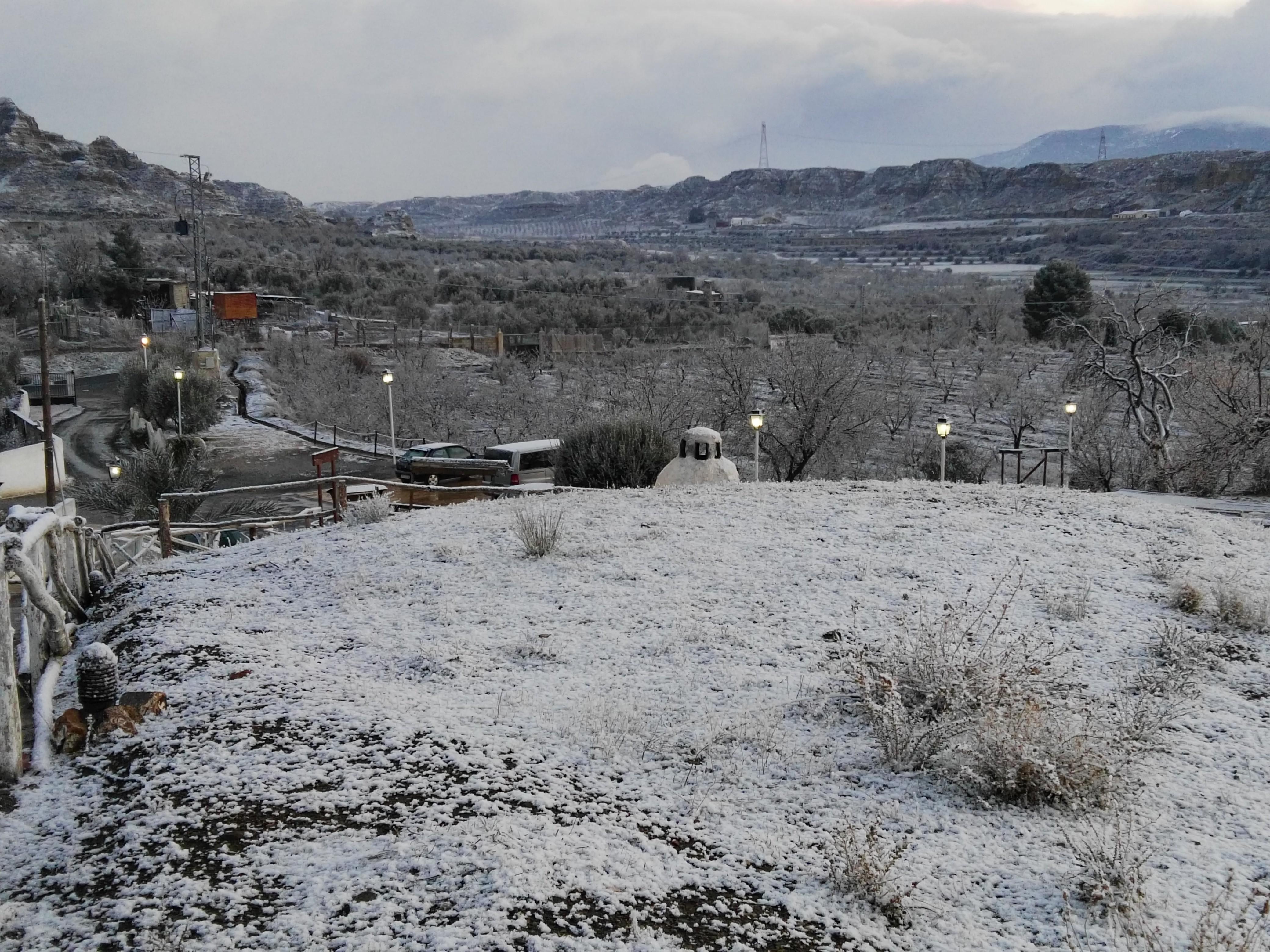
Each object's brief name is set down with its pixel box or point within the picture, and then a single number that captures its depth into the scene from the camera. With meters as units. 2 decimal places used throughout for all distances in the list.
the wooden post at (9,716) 5.60
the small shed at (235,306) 54.66
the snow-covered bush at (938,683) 5.51
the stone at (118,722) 6.05
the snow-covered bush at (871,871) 4.21
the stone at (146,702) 6.22
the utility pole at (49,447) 22.62
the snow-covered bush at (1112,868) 4.13
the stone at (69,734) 5.95
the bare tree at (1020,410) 38.25
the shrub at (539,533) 9.53
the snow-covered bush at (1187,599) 7.95
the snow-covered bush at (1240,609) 7.64
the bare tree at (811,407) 29.16
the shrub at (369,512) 11.59
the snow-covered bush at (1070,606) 7.68
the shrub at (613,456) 17.41
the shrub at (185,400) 32.91
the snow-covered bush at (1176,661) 6.25
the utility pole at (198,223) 42.22
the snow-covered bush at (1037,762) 5.05
